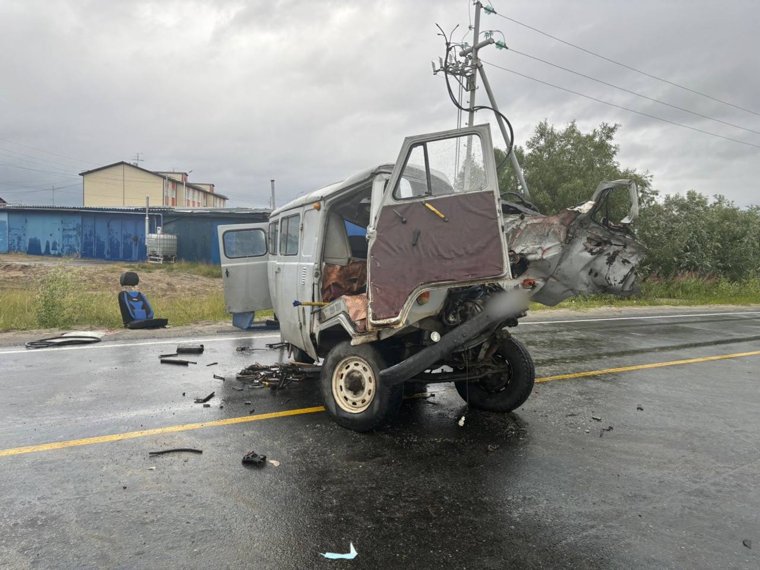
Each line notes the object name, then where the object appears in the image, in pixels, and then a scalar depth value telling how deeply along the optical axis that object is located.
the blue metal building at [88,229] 33.66
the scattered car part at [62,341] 7.99
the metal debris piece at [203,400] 5.31
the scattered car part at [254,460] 3.85
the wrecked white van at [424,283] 4.04
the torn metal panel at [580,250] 4.23
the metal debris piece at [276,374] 6.06
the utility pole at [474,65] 18.27
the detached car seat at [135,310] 9.50
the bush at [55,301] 9.84
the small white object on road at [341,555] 2.72
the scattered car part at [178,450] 4.01
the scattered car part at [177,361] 7.00
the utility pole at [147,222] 32.69
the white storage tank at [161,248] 31.36
